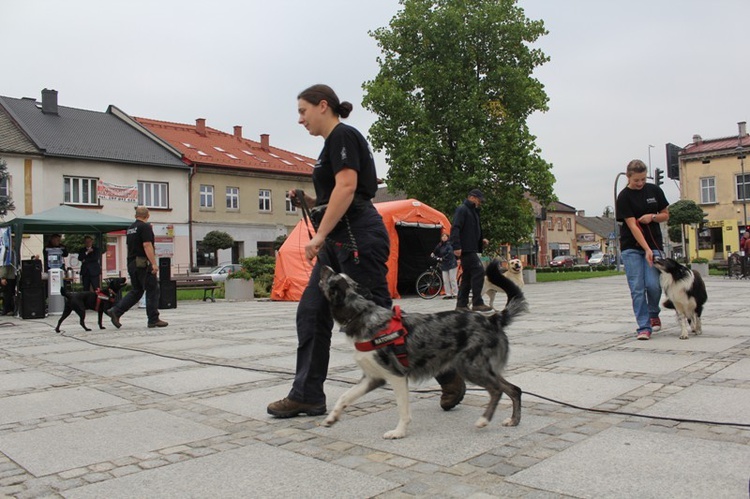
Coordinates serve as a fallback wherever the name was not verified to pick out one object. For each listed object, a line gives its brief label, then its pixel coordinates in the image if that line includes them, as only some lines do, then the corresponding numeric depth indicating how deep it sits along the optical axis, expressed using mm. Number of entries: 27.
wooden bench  19875
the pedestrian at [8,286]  14258
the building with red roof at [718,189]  46938
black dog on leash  10273
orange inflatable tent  17078
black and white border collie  7121
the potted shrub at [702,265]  27219
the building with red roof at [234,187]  40781
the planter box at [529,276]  26562
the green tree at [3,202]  17103
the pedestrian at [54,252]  14946
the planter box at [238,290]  19156
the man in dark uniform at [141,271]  10508
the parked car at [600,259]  69375
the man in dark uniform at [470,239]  10188
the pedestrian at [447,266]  16609
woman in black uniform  3887
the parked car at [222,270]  32500
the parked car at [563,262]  67500
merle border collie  3484
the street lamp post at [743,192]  42906
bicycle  17484
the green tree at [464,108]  28125
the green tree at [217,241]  37938
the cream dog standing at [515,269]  15341
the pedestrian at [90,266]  14617
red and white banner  36281
